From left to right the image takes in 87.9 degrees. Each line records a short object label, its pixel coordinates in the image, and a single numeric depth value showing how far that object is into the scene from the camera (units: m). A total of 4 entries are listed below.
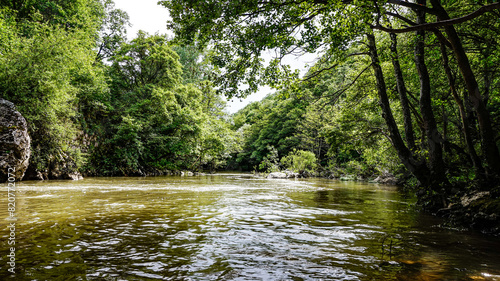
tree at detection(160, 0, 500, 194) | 5.82
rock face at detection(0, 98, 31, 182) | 11.81
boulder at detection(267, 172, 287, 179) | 28.20
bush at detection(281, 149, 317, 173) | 33.59
